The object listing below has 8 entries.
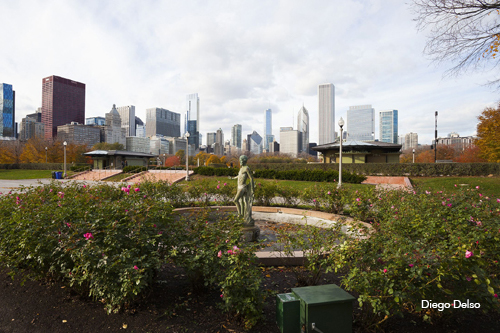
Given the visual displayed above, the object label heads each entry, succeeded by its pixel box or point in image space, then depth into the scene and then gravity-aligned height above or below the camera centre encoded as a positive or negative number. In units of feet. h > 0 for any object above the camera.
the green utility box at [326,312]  7.65 -4.47
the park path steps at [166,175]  81.28 -3.32
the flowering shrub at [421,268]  7.50 -3.20
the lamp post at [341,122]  47.44 +8.42
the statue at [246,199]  18.76 -2.47
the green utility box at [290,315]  8.01 -4.70
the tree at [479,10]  20.10 +12.78
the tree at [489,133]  73.15 +10.77
